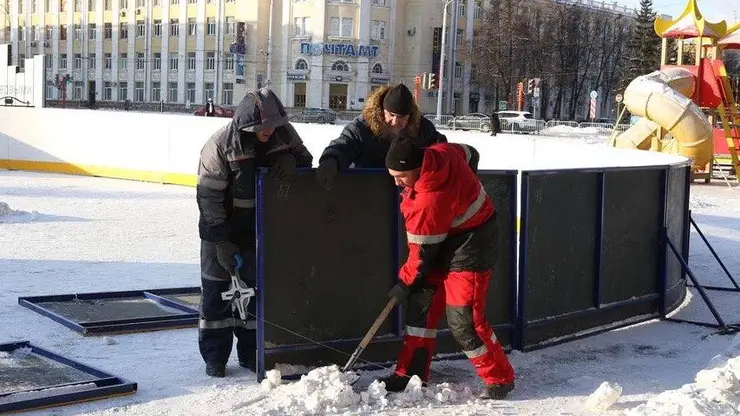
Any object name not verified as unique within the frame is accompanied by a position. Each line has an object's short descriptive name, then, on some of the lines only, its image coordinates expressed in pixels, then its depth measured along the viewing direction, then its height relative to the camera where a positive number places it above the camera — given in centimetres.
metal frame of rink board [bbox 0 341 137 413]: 521 -160
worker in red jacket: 531 -81
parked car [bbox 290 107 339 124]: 5112 -42
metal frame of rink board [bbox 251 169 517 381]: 588 -97
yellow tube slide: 2169 +10
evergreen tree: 6378 +473
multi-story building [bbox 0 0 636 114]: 6881 +410
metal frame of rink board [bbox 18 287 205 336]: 715 -163
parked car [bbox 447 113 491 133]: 4709 -49
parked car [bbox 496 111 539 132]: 4519 -40
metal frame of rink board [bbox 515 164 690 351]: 696 -100
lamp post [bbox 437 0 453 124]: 4725 +119
